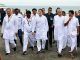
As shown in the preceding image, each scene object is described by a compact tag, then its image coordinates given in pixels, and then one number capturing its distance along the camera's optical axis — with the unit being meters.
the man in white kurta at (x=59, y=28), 5.52
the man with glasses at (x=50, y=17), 6.06
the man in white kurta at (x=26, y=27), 5.60
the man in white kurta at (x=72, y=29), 5.41
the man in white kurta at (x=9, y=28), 5.49
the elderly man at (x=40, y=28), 5.63
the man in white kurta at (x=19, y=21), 6.07
